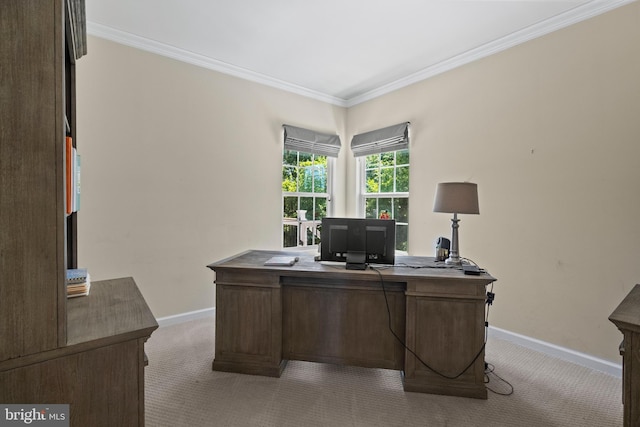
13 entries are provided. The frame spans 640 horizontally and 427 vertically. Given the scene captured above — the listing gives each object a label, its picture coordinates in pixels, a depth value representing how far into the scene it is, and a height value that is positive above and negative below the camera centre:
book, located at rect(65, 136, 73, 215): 1.19 +0.13
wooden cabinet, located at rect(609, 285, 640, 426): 1.24 -0.64
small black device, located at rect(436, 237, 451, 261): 2.39 -0.31
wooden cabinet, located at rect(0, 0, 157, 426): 0.87 -0.07
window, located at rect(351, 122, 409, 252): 3.72 +0.46
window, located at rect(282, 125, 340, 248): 3.92 +0.37
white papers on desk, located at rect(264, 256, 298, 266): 2.16 -0.38
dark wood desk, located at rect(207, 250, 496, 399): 1.93 -0.76
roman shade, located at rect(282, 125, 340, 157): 3.81 +0.88
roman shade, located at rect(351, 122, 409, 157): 3.61 +0.87
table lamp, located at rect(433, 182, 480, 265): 2.19 +0.08
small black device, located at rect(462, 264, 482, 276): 1.95 -0.40
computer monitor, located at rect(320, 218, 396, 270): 2.13 -0.23
